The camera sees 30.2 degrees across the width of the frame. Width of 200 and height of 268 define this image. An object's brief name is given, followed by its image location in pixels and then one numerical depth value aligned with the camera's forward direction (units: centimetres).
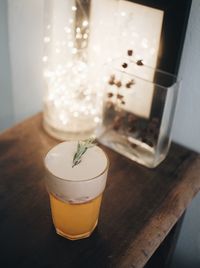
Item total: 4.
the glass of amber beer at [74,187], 61
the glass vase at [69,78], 95
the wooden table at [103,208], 64
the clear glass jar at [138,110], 86
